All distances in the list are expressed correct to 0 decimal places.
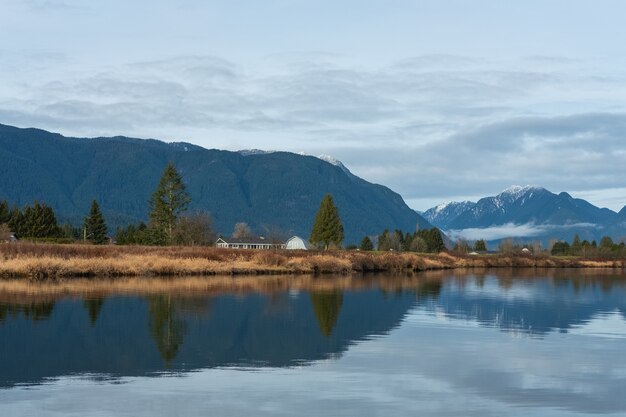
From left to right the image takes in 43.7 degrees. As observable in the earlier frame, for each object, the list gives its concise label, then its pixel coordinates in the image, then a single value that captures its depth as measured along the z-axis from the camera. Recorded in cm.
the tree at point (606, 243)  17808
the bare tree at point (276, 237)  16732
